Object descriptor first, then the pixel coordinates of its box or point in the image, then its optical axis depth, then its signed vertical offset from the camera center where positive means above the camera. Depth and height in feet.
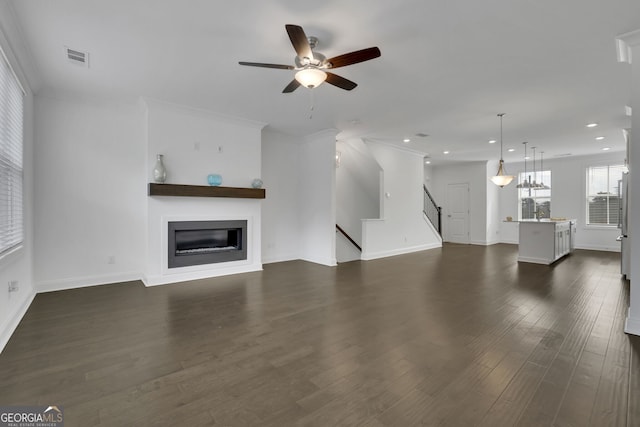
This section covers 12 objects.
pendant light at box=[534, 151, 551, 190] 25.75 +4.10
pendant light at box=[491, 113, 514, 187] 19.85 +2.14
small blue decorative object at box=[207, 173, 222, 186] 16.56 +1.76
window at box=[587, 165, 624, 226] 28.01 +1.50
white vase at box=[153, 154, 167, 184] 14.83 +1.94
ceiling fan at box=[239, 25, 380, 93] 8.09 +4.38
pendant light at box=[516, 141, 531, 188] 24.47 +2.23
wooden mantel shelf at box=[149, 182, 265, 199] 14.73 +1.07
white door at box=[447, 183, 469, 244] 33.91 -0.32
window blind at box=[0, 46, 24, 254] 9.48 +1.93
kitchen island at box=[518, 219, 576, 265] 21.35 -2.26
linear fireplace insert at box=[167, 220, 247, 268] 15.82 -1.79
